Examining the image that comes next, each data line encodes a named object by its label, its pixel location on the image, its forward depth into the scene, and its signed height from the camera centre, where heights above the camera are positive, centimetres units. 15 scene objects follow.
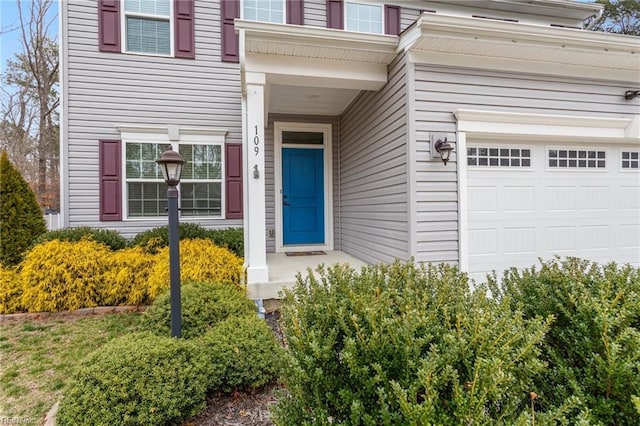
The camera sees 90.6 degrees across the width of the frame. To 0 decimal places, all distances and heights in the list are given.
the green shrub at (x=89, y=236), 456 -32
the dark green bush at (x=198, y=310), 270 -88
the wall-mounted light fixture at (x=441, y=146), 363 +76
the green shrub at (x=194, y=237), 501 -38
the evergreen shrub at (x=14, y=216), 434 -1
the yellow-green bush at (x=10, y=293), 391 -97
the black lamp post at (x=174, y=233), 245 -15
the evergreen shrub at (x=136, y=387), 179 -104
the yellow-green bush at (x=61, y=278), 389 -79
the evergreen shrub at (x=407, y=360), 110 -57
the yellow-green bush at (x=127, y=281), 409 -87
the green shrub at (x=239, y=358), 214 -101
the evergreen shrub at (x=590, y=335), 127 -57
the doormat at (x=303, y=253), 573 -74
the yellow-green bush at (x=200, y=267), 390 -69
